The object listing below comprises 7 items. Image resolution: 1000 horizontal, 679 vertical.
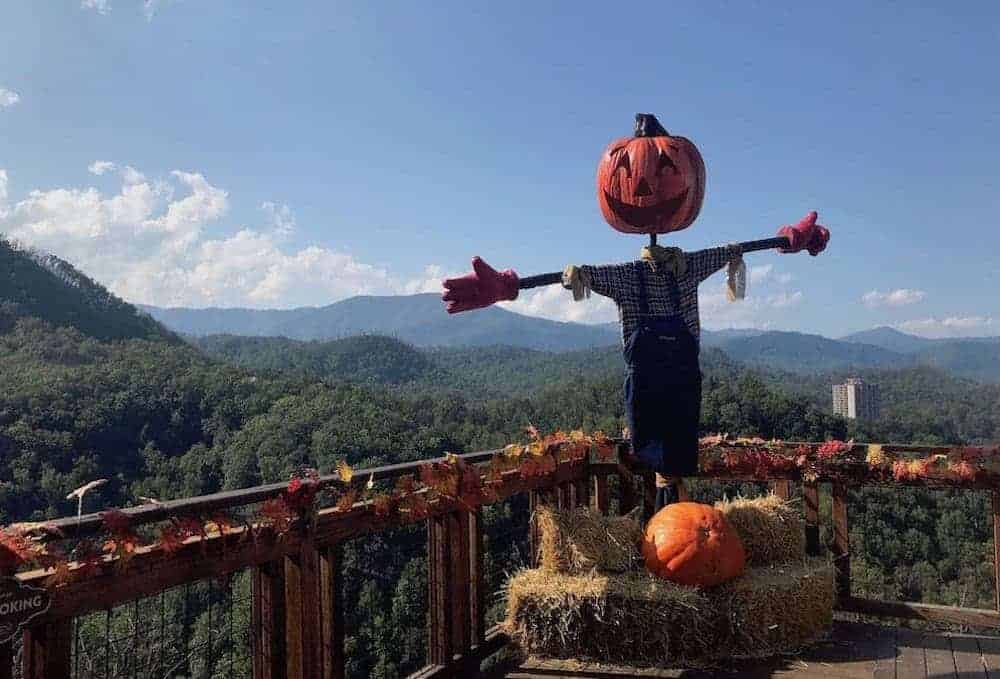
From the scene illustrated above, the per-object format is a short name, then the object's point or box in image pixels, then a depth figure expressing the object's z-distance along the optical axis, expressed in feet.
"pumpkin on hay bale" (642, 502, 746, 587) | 12.01
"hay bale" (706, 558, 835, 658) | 11.87
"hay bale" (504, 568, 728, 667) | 11.49
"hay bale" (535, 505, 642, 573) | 12.49
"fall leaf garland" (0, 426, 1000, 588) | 6.17
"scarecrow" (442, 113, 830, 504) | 13.46
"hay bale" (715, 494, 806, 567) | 13.55
